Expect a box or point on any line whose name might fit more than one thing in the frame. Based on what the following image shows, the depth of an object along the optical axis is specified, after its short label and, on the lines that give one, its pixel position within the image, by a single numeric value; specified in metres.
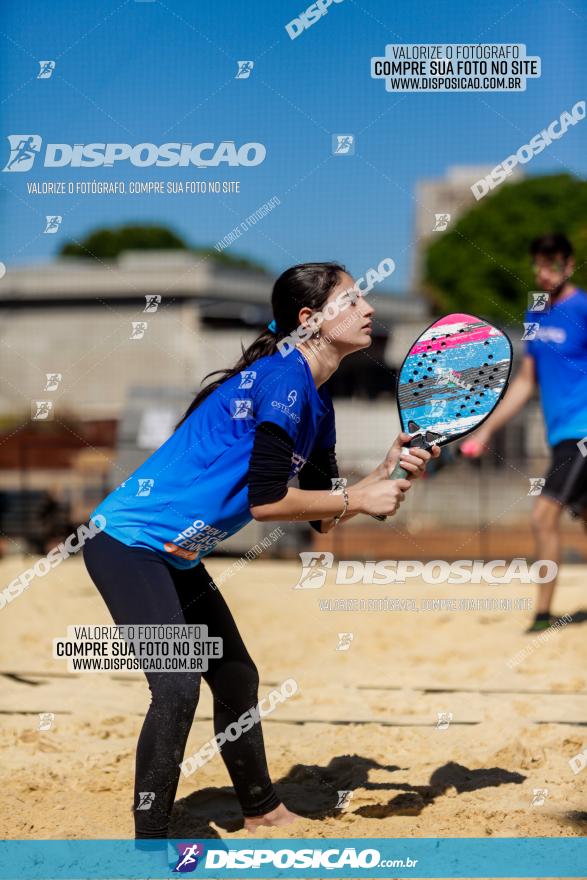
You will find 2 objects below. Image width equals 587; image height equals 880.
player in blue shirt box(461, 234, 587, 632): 12.03
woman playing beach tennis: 6.00
